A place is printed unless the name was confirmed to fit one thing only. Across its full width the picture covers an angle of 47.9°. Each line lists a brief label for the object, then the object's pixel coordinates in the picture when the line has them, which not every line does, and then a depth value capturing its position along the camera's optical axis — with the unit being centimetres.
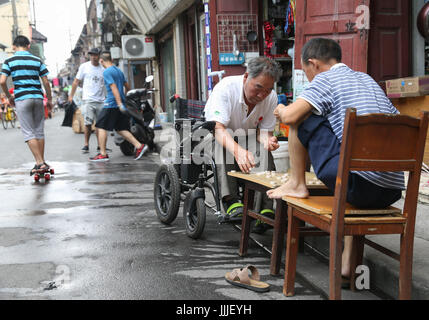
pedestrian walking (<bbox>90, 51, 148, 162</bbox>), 920
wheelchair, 411
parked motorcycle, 986
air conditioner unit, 1786
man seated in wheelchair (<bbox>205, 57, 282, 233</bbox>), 377
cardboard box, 510
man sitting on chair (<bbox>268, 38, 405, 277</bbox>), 268
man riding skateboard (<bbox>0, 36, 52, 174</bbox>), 737
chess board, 325
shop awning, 1365
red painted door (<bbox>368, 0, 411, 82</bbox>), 597
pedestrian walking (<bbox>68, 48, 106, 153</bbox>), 988
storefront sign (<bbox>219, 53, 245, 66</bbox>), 936
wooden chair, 246
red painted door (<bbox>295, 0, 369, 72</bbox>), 579
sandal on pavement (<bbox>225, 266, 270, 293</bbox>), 309
